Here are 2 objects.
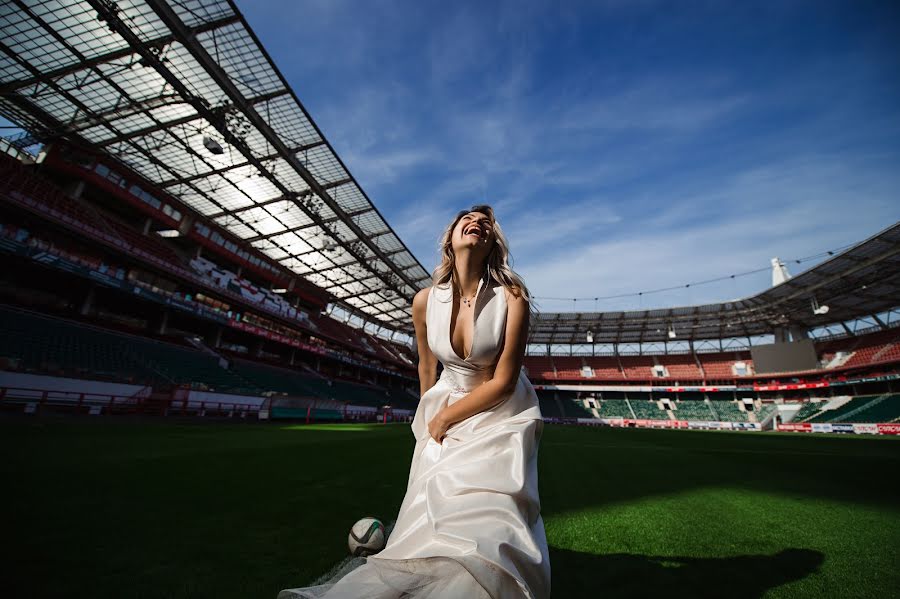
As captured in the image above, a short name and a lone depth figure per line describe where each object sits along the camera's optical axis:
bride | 1.03
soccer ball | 2.07
